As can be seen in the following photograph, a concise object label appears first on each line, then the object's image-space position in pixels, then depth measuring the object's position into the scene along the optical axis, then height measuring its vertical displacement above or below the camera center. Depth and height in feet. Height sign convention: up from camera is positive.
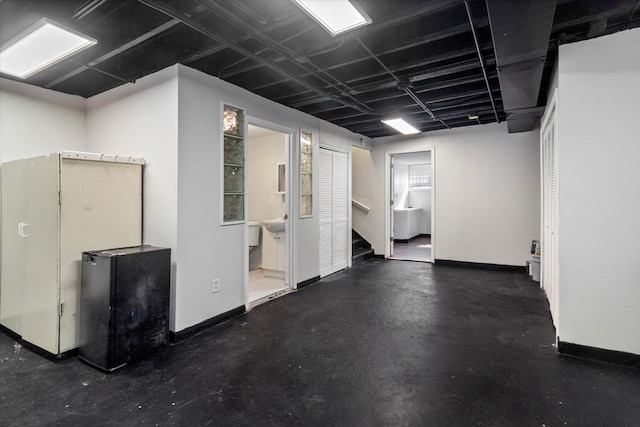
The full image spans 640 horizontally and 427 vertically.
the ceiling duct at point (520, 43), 5.87 +3.95
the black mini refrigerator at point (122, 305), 7.66 -2.37
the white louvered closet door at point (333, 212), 16.70 +0.07
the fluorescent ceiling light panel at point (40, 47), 7.30 +4.31
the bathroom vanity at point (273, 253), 16.20 -2.14
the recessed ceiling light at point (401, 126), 16.20 +4.92
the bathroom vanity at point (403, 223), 29.19 -0.96
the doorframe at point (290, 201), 14.10 +0.56
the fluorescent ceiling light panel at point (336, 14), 6.40 +4.36
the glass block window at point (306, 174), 14.93 +1.95
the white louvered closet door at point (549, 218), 10.28 -0.18
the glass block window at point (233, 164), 11.10 +1.80
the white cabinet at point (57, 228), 8.23 -0.40
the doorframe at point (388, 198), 21.25 +1.06
